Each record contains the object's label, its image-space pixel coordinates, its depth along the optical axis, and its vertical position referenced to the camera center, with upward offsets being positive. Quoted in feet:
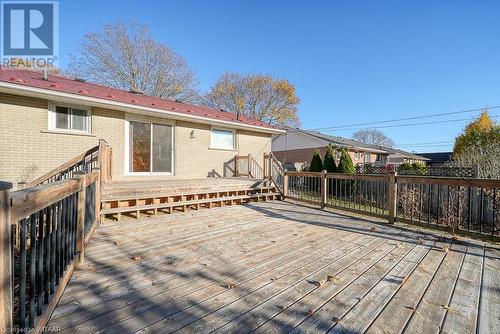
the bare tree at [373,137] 184.44 +22.86
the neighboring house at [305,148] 79.10 +6.49
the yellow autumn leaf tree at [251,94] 95.25 +27.61
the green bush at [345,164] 42.47 +0.65
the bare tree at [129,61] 63.82 +28.12
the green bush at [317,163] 47.41 +0.87
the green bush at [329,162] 44.93 +0.94
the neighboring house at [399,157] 105.17 +4.70
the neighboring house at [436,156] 122.74 +6.23
